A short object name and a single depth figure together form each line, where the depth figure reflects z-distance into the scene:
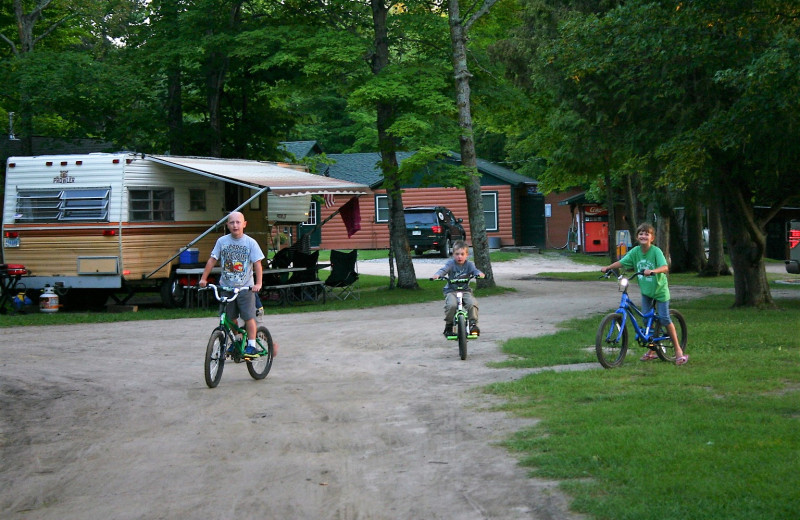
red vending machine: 49.22
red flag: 25.14
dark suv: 41.25
